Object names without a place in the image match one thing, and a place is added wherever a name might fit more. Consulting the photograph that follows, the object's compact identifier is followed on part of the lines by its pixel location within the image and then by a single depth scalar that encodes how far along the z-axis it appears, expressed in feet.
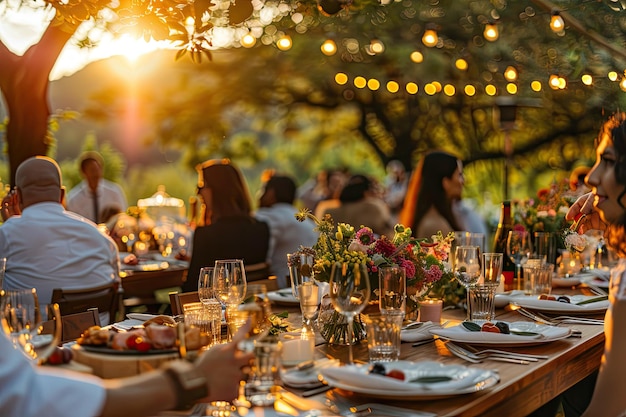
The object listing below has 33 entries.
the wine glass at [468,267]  9.59
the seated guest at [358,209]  24.84
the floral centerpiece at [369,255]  8.57
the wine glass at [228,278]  8.82
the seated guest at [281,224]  19.58
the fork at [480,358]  7.64
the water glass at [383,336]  7.10
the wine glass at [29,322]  6.10
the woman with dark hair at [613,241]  6.97
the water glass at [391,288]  8.05
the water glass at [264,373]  6.07
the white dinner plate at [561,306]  10.27
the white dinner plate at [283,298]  11.28
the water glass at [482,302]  9.48
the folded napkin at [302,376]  6.75
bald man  12.60
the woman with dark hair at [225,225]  15.84
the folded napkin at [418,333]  8.57
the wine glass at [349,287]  7.17
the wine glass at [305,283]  8.33
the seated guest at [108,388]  5.11
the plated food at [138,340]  6.59
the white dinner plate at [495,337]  8.14
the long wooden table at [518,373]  6.34
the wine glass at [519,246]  13.05
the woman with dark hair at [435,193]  18.03
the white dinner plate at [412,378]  6.23
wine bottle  14.56
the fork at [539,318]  8.93
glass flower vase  8.57
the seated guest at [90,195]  25.95
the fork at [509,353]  7.84
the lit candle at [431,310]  9.75
